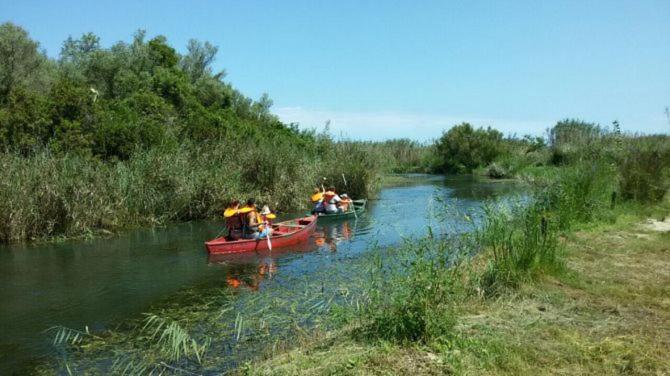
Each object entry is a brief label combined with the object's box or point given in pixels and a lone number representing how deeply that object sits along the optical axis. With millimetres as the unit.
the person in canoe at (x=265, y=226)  16094
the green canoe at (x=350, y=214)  22031
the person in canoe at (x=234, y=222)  15859
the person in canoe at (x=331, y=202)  22688
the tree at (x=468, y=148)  55656
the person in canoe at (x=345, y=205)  23234
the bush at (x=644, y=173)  16688
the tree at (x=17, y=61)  35406
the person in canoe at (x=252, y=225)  16000
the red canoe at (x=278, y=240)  15062
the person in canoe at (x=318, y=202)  22781
